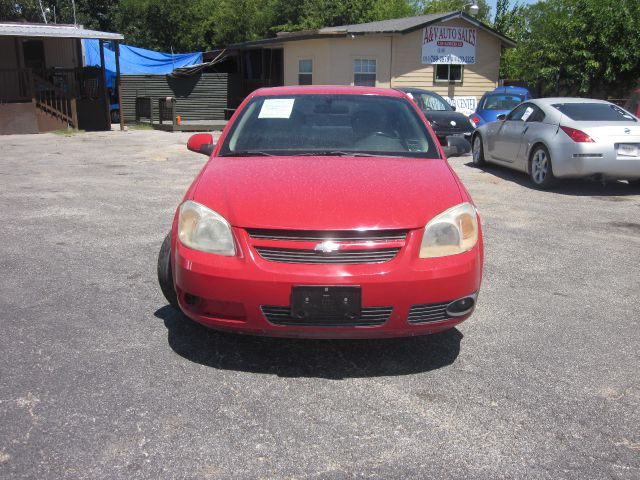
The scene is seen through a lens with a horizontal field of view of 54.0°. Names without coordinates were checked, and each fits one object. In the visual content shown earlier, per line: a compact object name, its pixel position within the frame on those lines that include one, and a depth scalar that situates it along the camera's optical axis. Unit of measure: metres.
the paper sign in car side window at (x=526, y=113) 10.28
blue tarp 26.27
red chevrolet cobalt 3.16
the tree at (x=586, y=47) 19.36
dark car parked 14.40
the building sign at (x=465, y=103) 22.64
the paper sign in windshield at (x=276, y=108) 4.64
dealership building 21.23
